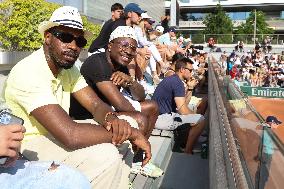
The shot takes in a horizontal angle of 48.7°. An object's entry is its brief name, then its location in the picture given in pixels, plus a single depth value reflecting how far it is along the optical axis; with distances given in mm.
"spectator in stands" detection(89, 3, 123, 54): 4395
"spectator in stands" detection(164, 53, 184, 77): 5575
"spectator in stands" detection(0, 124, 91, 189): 1386
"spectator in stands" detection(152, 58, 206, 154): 4253
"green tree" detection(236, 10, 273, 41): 41436
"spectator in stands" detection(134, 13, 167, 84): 5878
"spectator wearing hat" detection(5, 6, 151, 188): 1840
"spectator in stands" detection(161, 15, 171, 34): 11518
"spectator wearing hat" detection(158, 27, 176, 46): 9087
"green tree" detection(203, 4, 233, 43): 39715
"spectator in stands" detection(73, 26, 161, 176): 2817
